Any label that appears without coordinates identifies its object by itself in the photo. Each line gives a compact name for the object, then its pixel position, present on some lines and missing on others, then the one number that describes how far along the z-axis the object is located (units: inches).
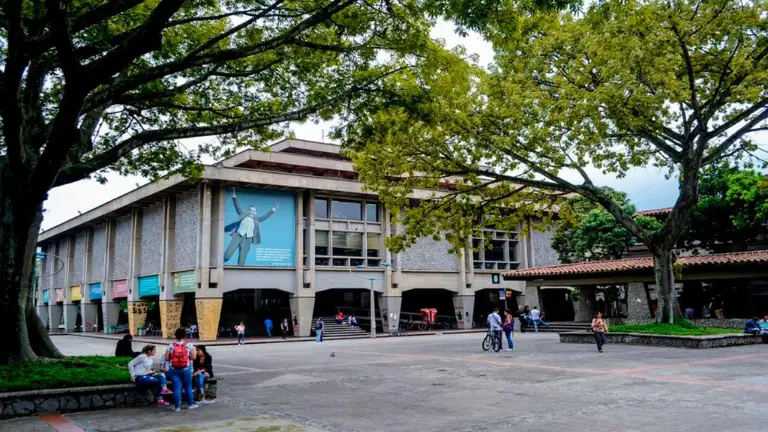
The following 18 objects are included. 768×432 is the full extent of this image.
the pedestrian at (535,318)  1408.2
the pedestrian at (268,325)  1371.8
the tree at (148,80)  363.3
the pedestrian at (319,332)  1245.6
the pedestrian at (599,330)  753.0
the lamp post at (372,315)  1360.7
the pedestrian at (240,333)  1203.2
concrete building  1333.7
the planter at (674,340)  764.0
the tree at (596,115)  703.7
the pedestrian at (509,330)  818.8
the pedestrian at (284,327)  1366.9
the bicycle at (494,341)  803.6
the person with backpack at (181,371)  389.4
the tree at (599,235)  1551.4
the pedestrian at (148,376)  406.6
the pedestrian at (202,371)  415.2
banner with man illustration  1334.9
